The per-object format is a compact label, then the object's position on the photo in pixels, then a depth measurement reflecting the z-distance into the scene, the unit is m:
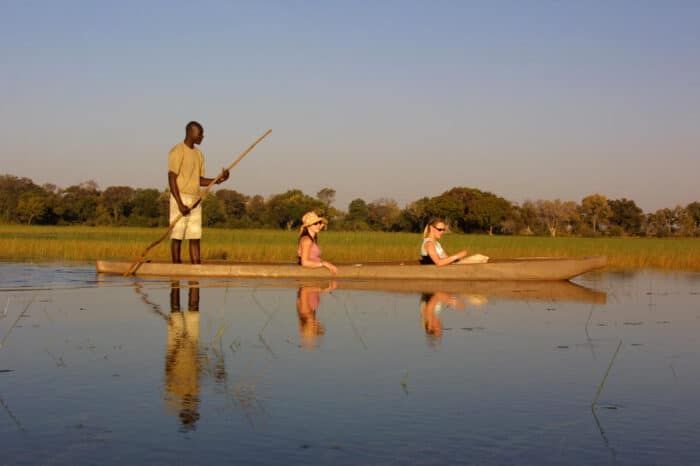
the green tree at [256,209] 75.06
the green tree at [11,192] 62.70
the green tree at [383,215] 75.94
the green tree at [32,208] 60.09
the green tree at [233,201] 89.94
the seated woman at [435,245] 12.76
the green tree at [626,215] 92.45
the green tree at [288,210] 74.31
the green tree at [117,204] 67.06
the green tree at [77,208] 62.28
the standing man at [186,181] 12.54
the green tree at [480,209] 76.38
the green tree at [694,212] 88.06
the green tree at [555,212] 92.52
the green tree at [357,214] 68.88
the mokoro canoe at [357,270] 12.75
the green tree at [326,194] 106.75
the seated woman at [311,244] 11.84
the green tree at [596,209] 96.75
